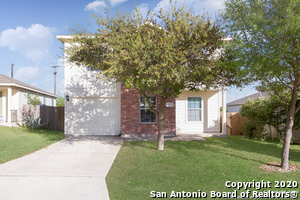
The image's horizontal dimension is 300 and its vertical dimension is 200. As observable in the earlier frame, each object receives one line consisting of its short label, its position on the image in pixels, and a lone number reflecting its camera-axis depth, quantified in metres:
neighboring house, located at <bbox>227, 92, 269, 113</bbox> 21.91
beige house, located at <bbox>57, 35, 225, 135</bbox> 10.80
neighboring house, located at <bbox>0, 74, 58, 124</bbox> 14.15
